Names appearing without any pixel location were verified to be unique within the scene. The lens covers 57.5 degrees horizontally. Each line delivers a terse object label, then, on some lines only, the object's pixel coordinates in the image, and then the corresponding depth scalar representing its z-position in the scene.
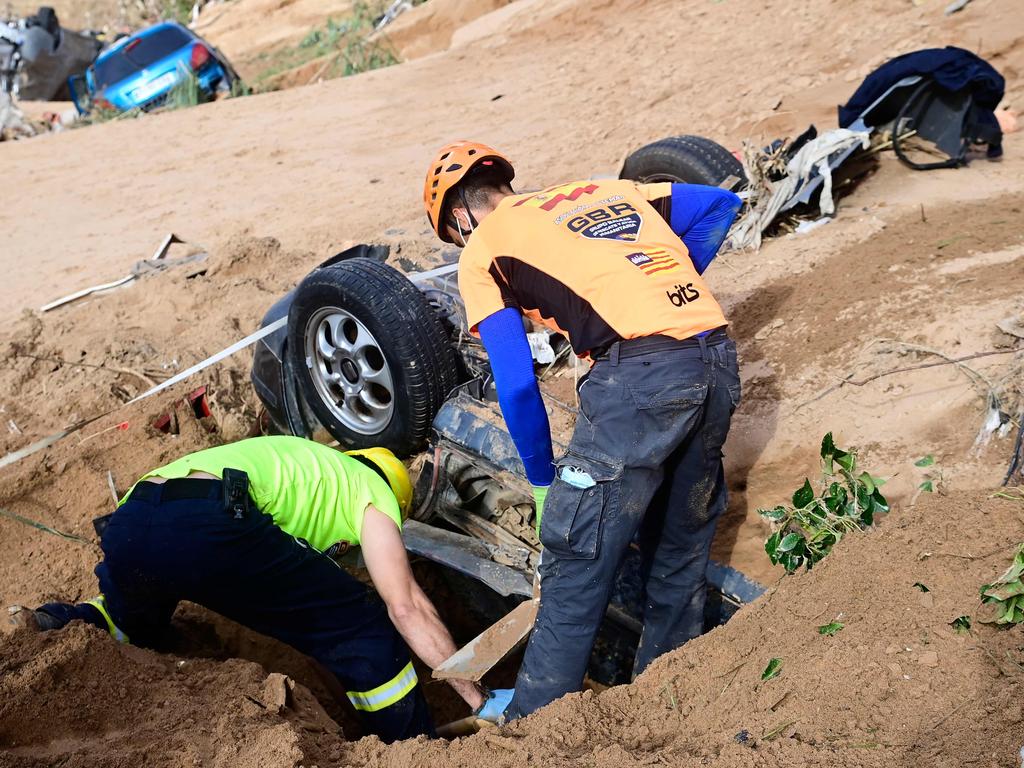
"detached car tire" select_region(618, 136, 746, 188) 5.71
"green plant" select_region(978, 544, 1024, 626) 2.30
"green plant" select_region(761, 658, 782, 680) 2.54
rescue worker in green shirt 3.38
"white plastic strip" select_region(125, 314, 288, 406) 5.18
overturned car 3.86
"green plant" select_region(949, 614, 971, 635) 2.39
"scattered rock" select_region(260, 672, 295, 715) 3.06
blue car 14.02
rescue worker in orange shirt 3.01
